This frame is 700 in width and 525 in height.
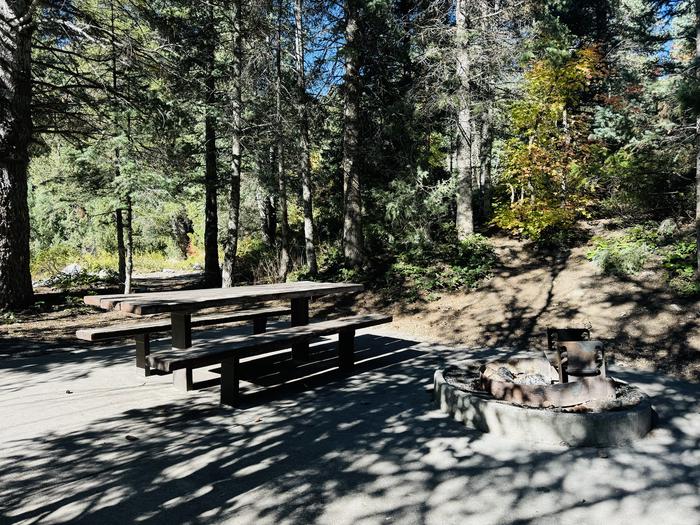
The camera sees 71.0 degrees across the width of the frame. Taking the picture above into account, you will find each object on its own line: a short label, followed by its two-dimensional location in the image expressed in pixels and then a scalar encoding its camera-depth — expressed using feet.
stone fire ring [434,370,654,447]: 12.86
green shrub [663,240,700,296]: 25.81
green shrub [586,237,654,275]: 29.45
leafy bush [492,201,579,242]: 37.55
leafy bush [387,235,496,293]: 35.68
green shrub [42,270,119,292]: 46.08
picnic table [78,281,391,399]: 15.20
